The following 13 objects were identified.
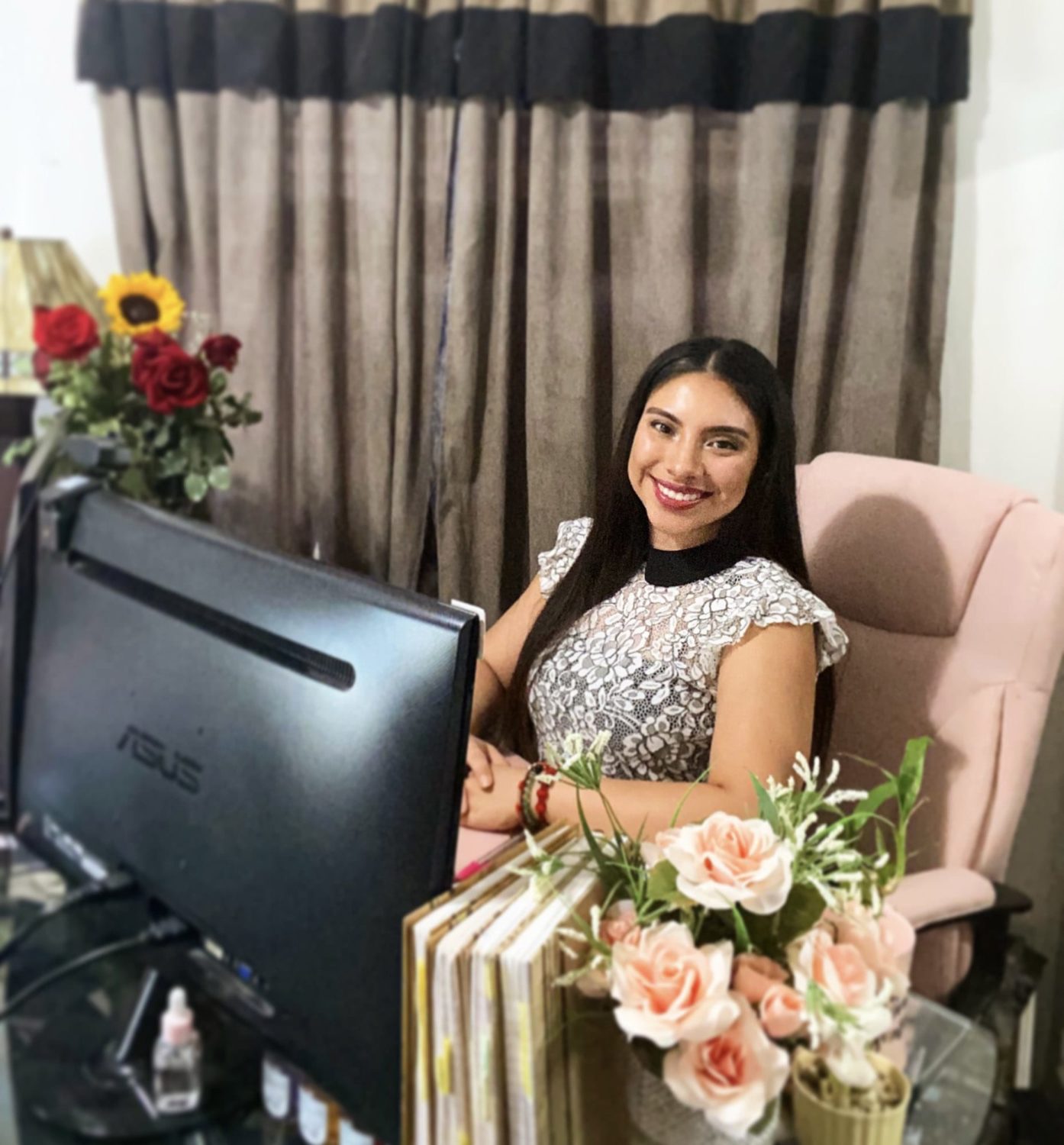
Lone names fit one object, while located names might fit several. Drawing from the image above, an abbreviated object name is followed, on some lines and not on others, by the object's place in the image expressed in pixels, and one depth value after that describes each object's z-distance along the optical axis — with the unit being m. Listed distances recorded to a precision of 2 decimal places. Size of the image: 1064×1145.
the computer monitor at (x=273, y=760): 0.69
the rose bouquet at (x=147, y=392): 1.18
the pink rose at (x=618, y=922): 0.67
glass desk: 0.74
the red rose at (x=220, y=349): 1.21
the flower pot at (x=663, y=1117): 0.68
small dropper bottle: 0.91
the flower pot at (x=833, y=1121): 0.65
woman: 0.86
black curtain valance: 0.91
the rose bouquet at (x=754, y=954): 0.61
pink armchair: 0.89
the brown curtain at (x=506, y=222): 0.93
